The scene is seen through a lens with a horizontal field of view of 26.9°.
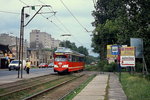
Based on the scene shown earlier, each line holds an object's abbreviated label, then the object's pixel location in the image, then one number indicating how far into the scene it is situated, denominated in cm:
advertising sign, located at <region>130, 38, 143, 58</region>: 2432
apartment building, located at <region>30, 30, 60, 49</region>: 18025
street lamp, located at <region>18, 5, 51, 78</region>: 2961
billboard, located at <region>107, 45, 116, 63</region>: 4538
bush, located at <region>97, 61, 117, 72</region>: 5886
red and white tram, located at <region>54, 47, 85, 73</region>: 3853
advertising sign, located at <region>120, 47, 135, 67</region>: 2405
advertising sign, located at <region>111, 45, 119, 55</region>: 3070
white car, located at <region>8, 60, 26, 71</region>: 5764
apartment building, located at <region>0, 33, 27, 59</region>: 13688
